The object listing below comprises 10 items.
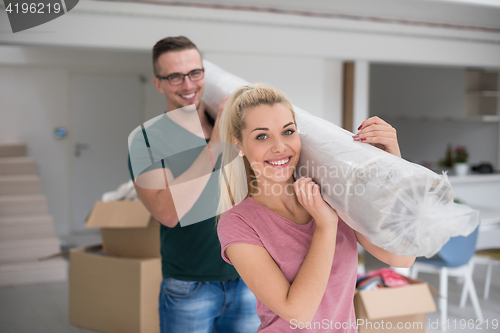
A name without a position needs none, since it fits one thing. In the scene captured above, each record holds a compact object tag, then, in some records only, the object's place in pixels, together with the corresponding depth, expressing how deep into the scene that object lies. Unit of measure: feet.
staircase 13.64
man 4.61
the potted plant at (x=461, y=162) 16.55
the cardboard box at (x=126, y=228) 7.66
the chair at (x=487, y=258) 11.78
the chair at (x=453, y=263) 9.98
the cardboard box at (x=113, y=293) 7.77
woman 3.11
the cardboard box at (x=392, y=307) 6.30
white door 19.45
